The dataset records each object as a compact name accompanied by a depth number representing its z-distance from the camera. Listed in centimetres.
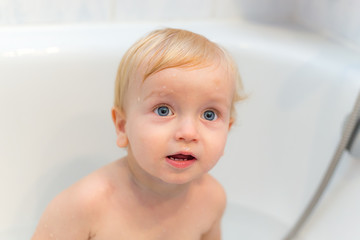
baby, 67
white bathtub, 102
